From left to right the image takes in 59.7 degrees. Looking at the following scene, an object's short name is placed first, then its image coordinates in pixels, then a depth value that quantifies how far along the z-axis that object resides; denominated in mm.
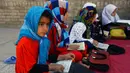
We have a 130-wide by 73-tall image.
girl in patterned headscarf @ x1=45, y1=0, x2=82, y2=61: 1507
